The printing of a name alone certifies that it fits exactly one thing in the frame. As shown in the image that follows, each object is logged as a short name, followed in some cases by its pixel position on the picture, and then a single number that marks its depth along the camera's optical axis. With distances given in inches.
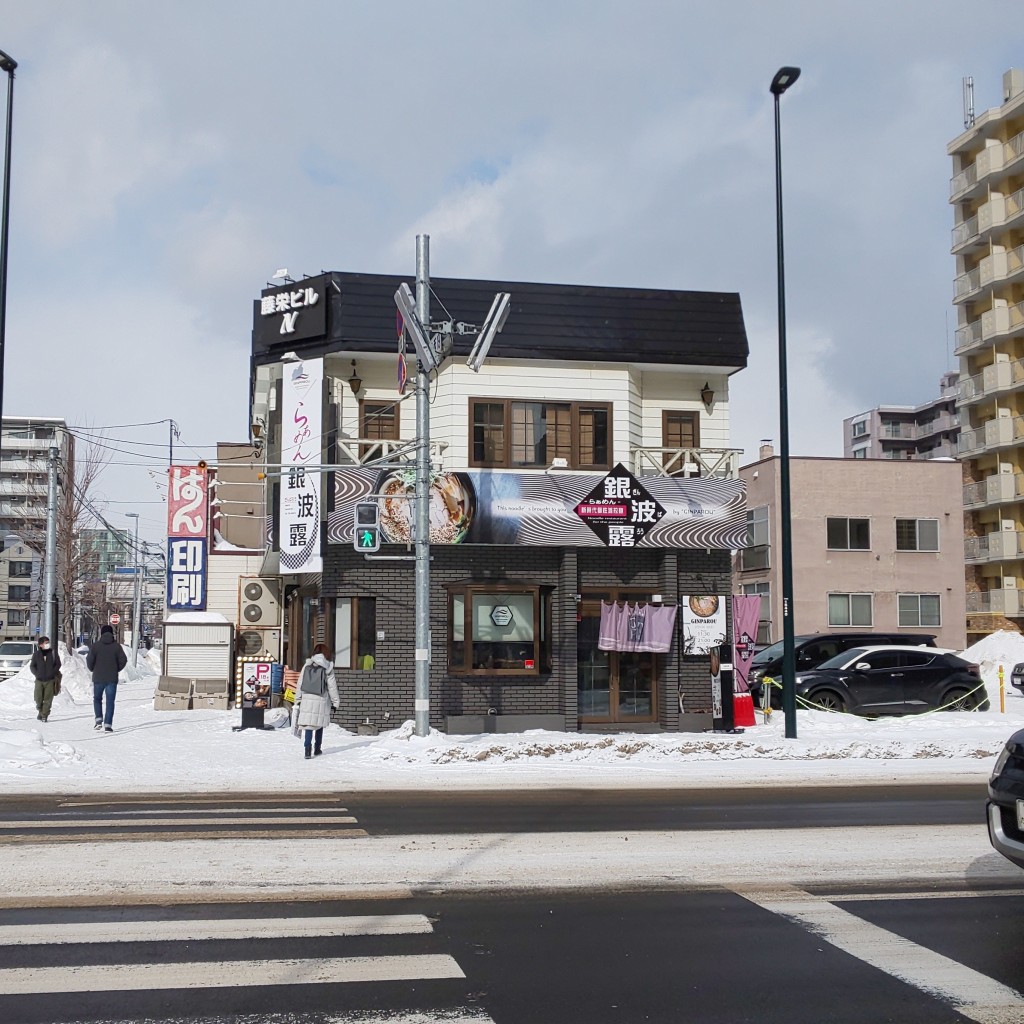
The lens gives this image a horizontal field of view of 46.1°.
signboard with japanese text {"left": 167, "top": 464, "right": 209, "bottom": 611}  1306.6
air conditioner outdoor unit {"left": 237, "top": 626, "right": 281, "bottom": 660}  1301.7
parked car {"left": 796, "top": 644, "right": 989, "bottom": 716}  1013.2
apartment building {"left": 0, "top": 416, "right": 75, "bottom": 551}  3442.4
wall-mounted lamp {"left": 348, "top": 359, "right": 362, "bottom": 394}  933.2
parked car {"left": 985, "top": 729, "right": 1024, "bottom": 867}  299.3
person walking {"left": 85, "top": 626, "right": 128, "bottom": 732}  860.6
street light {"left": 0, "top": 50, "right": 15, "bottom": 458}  832.9
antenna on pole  2408.5
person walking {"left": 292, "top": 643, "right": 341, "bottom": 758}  719.7
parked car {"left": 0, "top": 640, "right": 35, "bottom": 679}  1609.3
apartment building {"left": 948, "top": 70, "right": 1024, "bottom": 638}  2203.5
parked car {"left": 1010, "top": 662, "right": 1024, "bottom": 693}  1341.3
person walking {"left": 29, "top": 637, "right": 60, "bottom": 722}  911.0
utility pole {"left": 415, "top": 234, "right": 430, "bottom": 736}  754.8
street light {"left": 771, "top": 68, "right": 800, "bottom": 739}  847.1
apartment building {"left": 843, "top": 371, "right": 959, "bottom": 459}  3753.4
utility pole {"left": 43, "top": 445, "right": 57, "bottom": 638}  1291.8
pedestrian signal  783.1
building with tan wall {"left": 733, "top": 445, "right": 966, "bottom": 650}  1827.0
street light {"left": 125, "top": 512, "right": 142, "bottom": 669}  2472.3
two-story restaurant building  896.3
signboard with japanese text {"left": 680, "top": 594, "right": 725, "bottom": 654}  935.7
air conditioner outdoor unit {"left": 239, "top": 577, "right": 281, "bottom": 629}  1293.1
